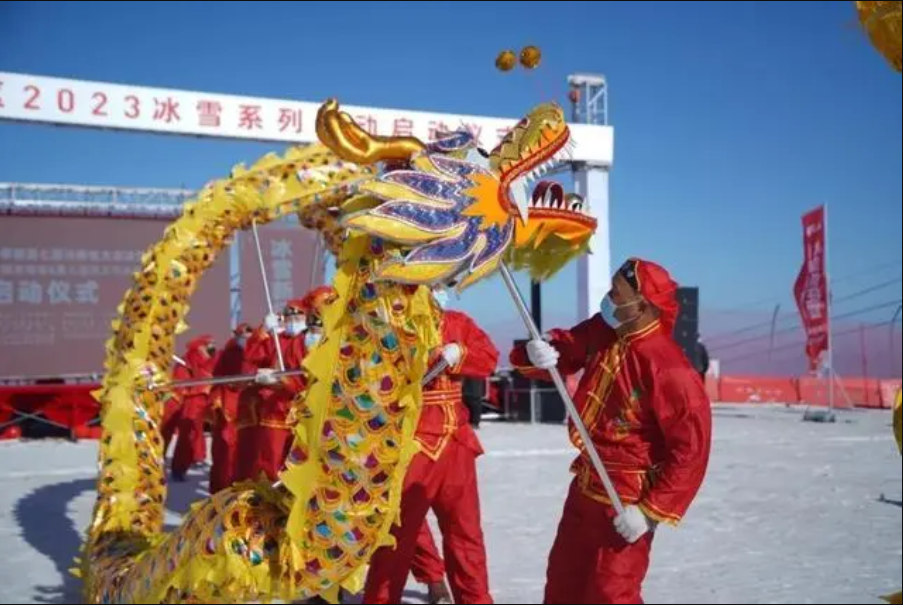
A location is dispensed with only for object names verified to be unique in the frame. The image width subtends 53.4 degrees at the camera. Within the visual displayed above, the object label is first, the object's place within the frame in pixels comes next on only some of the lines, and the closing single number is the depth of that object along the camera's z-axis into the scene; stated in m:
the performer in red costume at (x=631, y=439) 2.49
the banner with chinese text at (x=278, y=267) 10.60
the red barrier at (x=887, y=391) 15.75
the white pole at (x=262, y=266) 3.73
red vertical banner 12.18
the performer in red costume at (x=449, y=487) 3.68
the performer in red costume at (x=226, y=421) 6.66
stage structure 7.90
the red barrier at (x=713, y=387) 18.06
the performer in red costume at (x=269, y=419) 5.44
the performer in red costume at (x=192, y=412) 8.00
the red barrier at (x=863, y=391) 16.11
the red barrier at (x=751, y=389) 17.97
